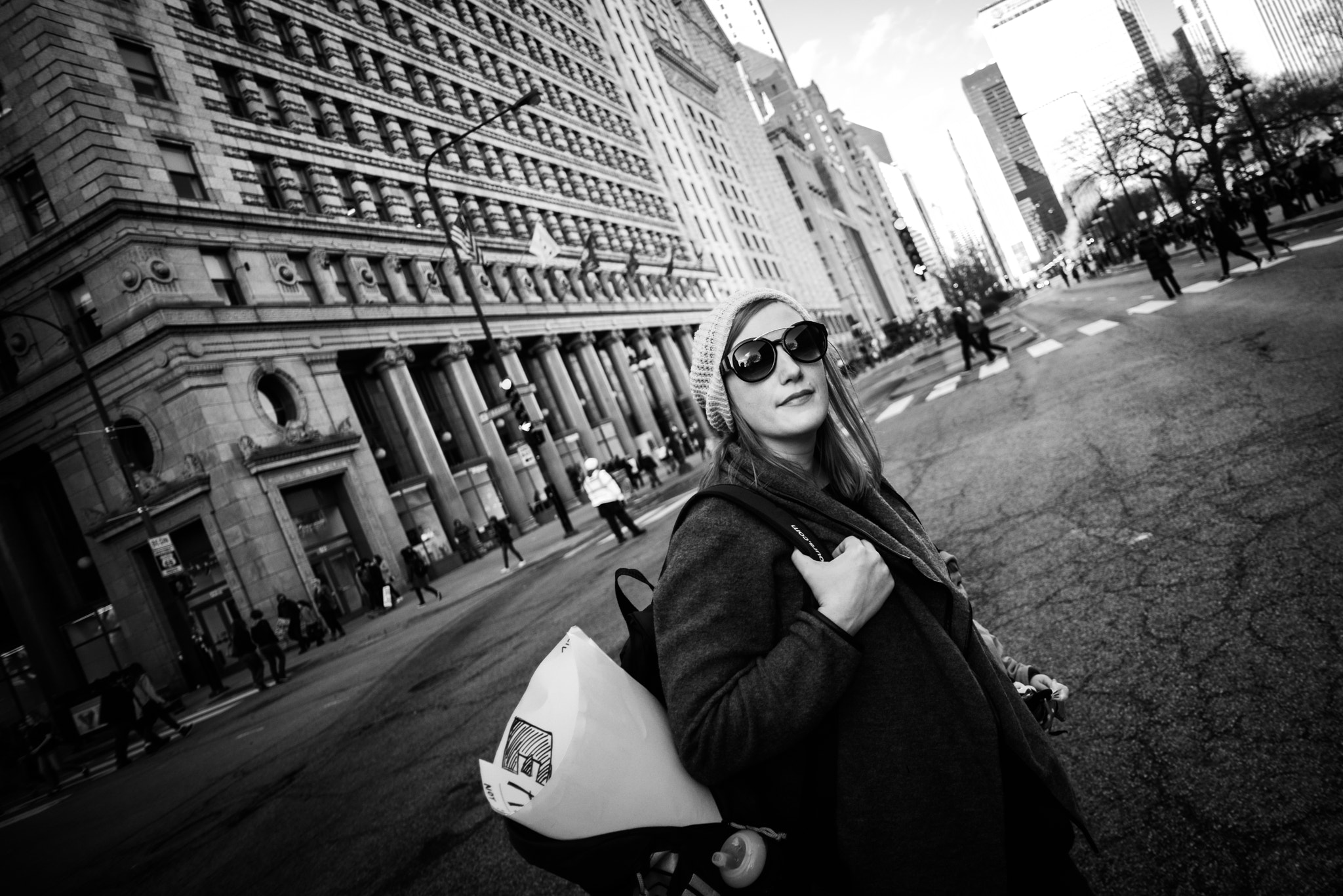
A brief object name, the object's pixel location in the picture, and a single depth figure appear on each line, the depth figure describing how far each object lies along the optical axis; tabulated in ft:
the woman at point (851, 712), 5.10
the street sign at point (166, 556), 59.31
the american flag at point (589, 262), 104.17
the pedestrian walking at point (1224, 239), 50.69
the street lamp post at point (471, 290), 75.66
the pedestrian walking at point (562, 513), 74.23
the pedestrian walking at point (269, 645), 54.19
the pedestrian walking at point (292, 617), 65.92
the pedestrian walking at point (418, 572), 66.59
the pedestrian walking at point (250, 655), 53.83
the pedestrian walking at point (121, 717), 44.91
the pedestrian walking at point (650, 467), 95.50
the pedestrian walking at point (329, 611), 68.13
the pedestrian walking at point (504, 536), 63.72
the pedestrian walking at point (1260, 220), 54.24
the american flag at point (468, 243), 75.36
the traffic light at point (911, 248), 195.62
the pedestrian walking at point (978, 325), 62.39
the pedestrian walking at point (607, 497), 47.75
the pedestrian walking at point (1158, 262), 53.52
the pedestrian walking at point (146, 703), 45.44
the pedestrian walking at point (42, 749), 45.70
